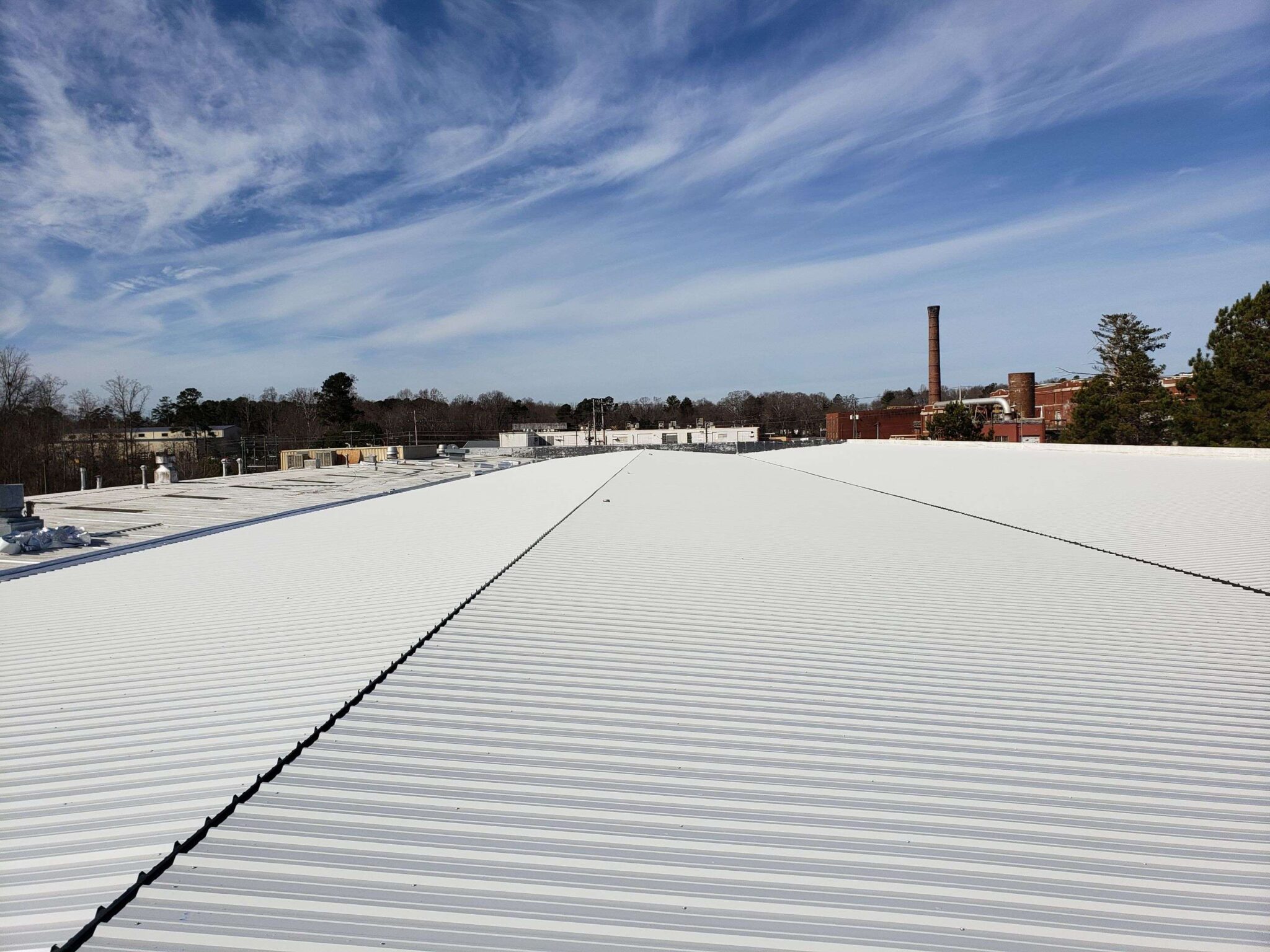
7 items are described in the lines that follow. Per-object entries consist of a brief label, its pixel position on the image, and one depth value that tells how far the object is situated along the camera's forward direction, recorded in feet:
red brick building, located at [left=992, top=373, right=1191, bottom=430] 201.87
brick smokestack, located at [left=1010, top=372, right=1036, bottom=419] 206.90
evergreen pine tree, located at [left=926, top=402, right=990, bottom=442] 173.88
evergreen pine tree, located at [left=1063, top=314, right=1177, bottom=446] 145.69
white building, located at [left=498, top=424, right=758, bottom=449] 252.21
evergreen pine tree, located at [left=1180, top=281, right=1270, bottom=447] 110.52
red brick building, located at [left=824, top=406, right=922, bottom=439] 235.20
